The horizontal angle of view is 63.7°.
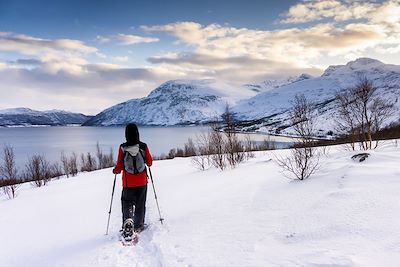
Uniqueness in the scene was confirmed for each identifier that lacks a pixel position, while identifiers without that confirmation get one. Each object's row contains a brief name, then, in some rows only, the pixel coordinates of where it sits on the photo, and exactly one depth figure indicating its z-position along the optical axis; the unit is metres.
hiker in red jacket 7.03
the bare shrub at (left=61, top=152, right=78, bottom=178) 44.17
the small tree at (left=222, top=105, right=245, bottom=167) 18.87
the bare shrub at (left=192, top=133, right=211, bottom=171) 20.75
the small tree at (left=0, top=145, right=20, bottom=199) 21.69
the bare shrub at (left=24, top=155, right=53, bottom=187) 29.46
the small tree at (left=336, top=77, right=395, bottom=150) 17.64
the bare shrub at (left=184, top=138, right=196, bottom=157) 54.77
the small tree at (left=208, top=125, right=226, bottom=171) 18.92
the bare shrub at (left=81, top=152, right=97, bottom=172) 52.26
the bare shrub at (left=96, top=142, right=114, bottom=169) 57.96
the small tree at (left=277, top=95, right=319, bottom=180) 9.48
